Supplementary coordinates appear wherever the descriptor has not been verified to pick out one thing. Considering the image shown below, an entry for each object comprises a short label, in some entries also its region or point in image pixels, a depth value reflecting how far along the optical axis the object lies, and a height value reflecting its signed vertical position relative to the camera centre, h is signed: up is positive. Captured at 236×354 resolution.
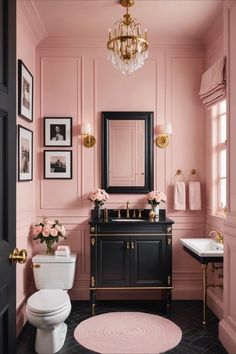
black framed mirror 3.84 +0.28
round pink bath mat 2.67 -1.42
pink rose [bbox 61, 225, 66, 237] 3.48 -0.59
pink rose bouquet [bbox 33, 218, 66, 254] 3.40 -0.58
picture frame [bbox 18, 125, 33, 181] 3.11 +0.25
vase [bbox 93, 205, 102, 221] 3.67 -0.39
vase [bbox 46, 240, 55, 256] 3.44 -0.76
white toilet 2.49 -1.08
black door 1.39 +0.01
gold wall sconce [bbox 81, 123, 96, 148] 3.83 +0.45
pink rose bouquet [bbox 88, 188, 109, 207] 3.62 -0.22
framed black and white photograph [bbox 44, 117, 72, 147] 3.82 +0.56
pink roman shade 2.92 +0.91
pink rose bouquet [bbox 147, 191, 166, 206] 3.65 -0.23
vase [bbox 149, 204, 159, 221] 3.64 -0.40
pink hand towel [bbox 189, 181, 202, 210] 3.77 -0.22
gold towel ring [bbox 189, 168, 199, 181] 3.89 +0.01
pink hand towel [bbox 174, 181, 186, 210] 3.79 -0.23
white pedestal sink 2.87 -0.71
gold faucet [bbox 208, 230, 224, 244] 3.30 -0.62
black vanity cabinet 3.40 -0.82
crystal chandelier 2.60 +1.03
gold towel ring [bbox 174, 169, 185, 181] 3.88 +0.04
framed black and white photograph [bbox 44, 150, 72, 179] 3.81 +0.16
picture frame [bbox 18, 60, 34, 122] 3.06 +0.88
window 3.55 +0.25
